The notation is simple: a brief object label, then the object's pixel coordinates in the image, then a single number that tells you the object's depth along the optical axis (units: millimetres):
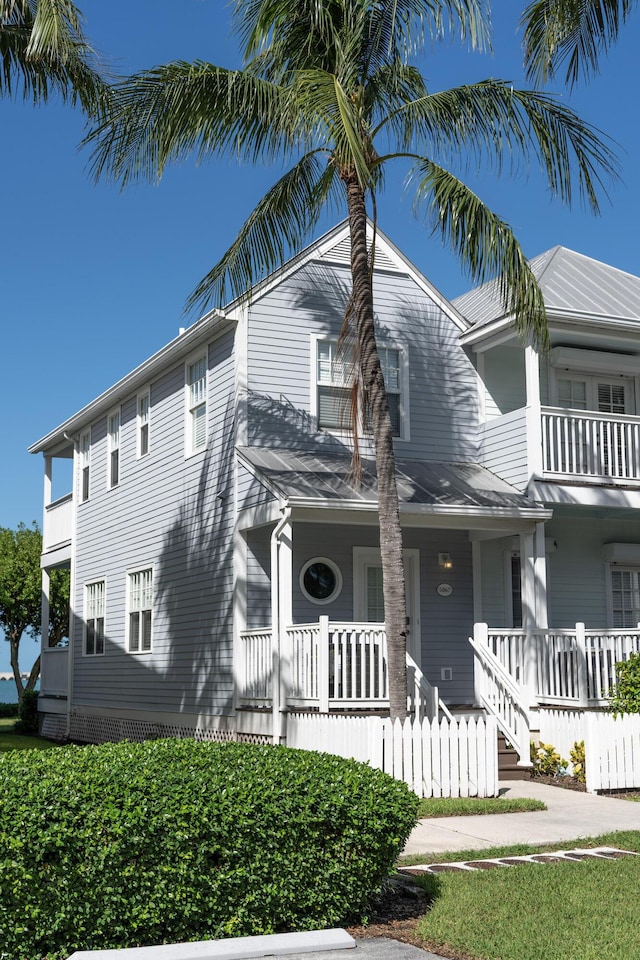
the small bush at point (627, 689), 13328
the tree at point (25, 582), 40281
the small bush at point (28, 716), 27375
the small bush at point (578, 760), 13727
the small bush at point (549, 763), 14031
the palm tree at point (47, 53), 11844
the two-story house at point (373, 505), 14867
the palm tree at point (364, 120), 12289
